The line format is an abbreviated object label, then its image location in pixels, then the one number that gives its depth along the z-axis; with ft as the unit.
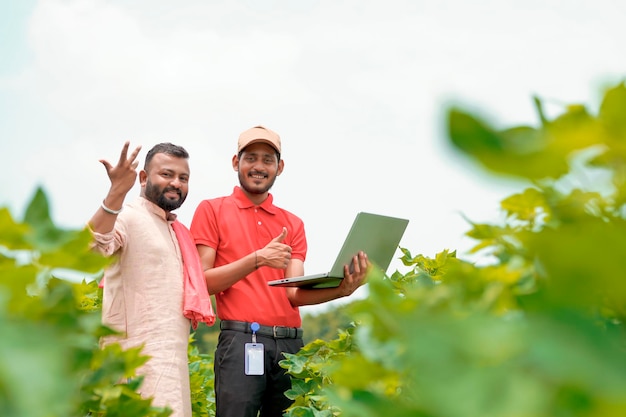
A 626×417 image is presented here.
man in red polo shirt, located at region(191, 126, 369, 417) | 13.67
